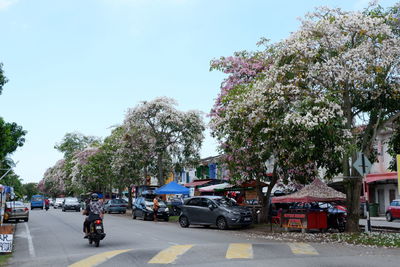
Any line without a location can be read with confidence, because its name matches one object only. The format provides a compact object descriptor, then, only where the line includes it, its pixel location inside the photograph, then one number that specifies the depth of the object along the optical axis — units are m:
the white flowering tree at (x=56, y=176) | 81.81
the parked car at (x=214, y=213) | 21.97
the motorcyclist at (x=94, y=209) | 14.47
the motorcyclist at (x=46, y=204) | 55.25
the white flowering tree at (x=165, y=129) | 36.41
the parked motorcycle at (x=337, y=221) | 21.00
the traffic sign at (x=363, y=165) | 16.11
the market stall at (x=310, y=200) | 19.16
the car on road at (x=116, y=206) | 43.34
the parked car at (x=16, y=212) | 28.33
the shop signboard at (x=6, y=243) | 13.07
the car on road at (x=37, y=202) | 58.44
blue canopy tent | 34.25
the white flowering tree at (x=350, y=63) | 16.17
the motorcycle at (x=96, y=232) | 14.13
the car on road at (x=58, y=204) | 66.62
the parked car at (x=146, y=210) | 30.75
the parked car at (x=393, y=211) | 30.63
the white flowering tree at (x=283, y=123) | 15.34
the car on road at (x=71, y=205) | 50.16
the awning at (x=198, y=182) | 45.52
